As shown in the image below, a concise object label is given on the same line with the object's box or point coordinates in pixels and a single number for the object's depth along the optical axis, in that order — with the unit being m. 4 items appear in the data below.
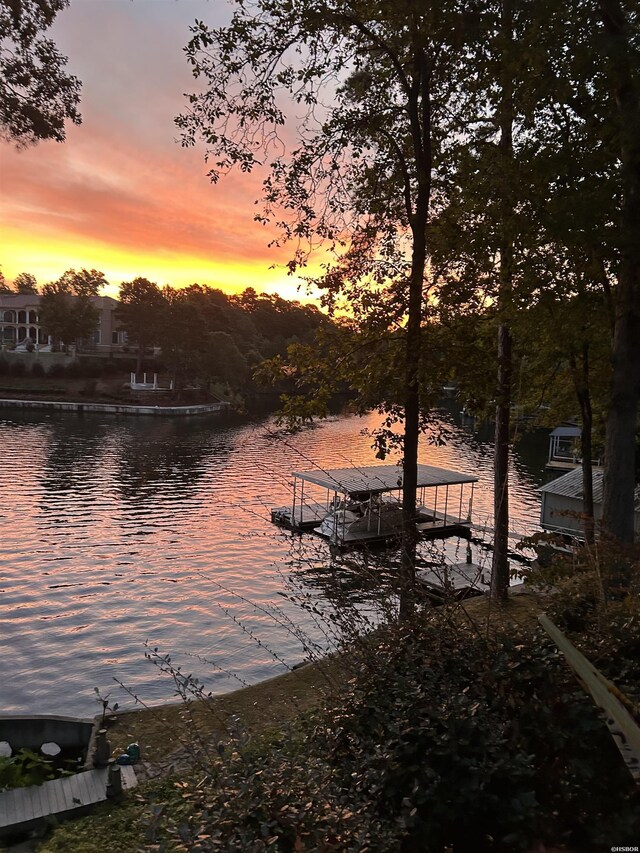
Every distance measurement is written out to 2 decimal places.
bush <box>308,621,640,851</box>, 3.61
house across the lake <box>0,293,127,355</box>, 100.56
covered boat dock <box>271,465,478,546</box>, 29.42
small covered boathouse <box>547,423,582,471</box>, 49.88
